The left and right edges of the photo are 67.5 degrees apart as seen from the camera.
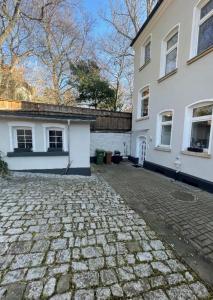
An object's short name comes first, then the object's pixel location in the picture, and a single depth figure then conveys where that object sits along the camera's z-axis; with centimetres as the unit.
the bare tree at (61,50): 1297
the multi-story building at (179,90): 551
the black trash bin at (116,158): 1096
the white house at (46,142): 631
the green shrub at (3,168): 617
